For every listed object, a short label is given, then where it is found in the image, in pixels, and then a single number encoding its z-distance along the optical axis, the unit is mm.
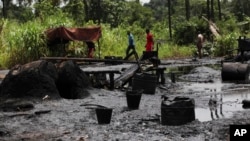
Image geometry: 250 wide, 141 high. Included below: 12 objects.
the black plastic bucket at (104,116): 9219
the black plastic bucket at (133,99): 11297
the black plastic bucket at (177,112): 8867
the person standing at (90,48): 25944
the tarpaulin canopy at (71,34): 23384
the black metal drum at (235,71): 16969
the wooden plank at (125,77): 15544
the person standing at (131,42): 23475
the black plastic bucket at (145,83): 14435
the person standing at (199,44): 30825
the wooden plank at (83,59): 15402
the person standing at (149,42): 23359
